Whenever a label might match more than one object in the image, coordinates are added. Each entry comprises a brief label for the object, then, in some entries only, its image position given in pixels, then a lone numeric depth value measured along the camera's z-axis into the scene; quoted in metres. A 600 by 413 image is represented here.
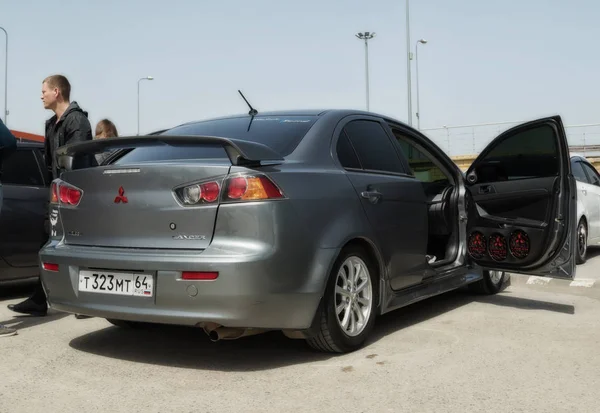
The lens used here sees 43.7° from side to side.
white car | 10.66
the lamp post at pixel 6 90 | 44.75
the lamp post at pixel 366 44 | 47.19
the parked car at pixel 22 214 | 6.56
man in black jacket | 5.90
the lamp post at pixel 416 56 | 48.75
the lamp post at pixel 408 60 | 41.88
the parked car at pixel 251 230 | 3.91
